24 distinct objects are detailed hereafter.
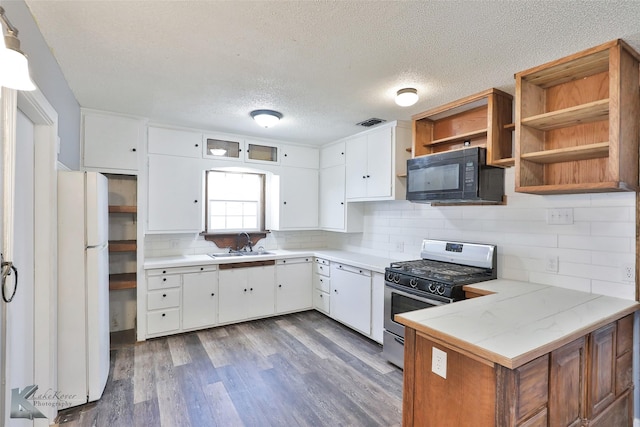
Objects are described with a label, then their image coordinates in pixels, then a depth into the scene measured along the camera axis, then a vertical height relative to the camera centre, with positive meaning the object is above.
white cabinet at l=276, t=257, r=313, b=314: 4.17 -0.98
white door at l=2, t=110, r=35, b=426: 1.70 -0.31
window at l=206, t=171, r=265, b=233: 4.30 +0.13
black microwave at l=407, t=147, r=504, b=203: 2.57 +0.30
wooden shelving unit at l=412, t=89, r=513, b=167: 2.56 +0.80
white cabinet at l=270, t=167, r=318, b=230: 4.43 +0.17
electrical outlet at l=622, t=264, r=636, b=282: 2.04 -0.38
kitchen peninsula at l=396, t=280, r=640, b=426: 1.30 -0.70
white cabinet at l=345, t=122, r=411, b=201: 3.44 +0.57
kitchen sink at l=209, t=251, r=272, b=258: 4.03 -0.57
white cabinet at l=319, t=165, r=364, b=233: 4.22 +0.07
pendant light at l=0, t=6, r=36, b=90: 0.98 +0.46
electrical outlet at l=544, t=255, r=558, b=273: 2.40 -0.38
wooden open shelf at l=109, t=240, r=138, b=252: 3.36 -0.39
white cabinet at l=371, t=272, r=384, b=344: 3.27 -0.98
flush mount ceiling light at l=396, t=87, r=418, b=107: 2.53 +0.92
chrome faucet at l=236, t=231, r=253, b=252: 4.41 -0.43
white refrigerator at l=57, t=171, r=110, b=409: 2.24 -0.56
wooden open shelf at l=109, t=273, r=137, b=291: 3.31 -0.76
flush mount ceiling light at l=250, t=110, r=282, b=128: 3.05 +0.91
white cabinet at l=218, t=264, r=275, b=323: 3.81 -1.01
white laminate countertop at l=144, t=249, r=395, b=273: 3.43 -0.57
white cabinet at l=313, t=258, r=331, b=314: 4.10 -0.98
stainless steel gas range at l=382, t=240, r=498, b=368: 2.52 -0.55
